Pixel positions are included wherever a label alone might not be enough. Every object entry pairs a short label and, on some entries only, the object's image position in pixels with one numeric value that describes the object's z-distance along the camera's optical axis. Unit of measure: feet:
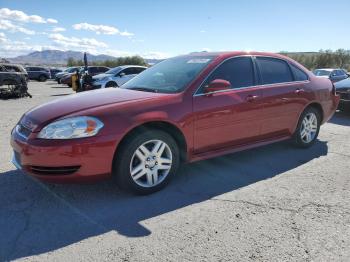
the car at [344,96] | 30.76
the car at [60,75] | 103.63
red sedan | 11.58
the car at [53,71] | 133.08
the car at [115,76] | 52.92
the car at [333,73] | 57.47
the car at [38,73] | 120.78
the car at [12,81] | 53.70
